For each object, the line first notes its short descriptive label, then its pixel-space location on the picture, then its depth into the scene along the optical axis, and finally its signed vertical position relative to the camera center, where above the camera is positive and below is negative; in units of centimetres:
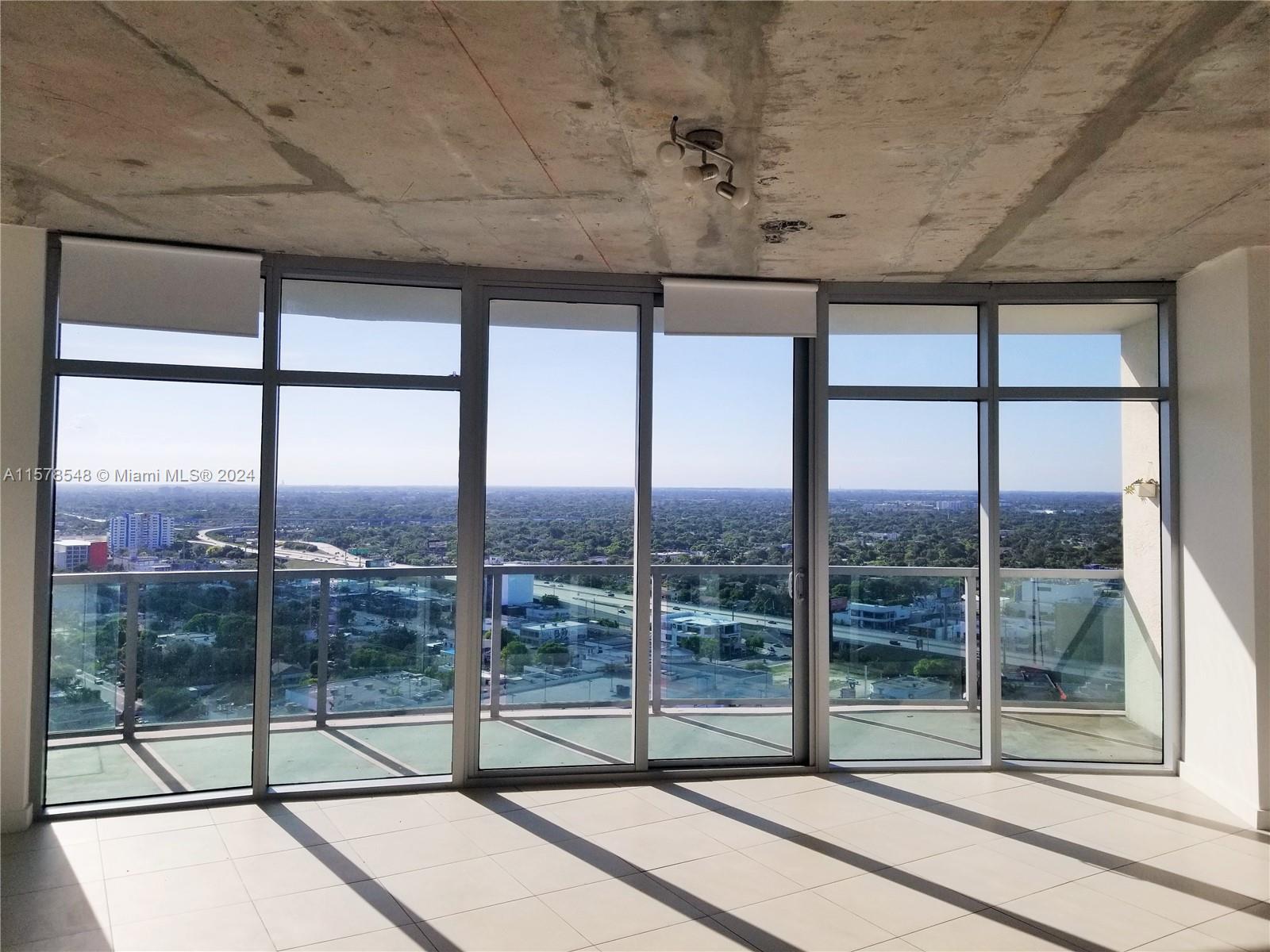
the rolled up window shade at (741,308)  485 +113
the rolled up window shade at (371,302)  461 +109
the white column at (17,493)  398 +1
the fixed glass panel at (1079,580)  506 -42
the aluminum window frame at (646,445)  452 +33
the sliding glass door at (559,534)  485 -18
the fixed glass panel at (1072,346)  511 +97
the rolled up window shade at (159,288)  413 +104
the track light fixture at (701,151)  293 +122
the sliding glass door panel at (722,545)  503 -24
